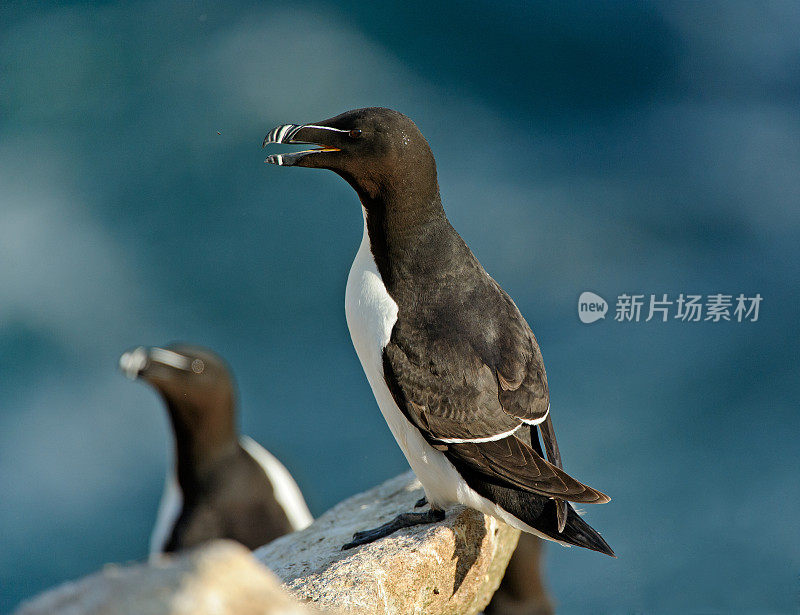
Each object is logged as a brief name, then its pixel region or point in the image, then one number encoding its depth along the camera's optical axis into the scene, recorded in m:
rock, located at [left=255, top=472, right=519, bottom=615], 7.64
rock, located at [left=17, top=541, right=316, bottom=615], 5.66
